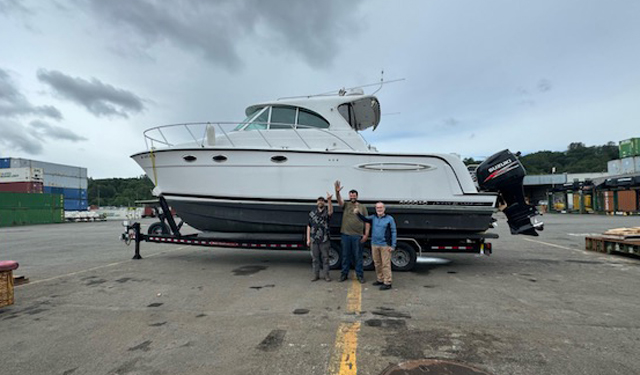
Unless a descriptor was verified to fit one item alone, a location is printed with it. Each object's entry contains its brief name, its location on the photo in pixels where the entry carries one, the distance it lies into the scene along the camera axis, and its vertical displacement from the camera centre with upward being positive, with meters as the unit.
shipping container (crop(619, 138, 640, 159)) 31.78 +4.15
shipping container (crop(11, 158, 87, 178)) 34.03 +3.85
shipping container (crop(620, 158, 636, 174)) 31.06 +2.31
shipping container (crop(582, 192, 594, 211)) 30.12 -0.86
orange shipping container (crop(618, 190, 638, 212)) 25.45 -0.73
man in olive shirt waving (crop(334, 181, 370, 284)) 5.50 -0.63
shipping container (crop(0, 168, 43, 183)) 30.61 +2.72
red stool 4.12 -0.97
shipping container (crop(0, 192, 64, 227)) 23.23 -0.34
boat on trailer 6.34 +0.32
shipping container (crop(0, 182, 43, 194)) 30.36 +1.60
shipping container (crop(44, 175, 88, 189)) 34.99 +2.39
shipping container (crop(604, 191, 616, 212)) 27.25 -0.83
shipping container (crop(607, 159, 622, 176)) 32.84 +2.29
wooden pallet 7.75 -1.35
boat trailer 6.42 -0.89
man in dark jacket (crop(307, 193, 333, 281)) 5.62 -0.63
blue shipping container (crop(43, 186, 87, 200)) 34.66 +1.26
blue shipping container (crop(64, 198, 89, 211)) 36.91 -0.12
